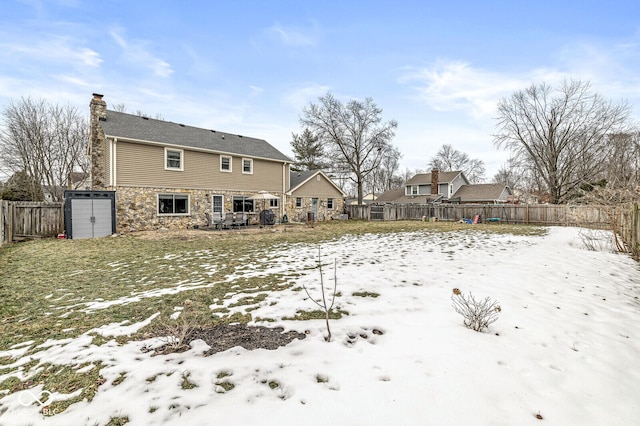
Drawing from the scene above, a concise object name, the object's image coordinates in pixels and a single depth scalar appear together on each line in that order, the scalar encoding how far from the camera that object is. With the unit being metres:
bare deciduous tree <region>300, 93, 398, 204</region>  29.02
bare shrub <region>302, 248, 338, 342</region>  2.74
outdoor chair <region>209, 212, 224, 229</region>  14.91
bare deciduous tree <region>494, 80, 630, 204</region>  22.44
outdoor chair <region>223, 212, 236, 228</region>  15.02
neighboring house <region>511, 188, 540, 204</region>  31.82
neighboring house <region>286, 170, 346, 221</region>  20.78
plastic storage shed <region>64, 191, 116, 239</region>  11.34
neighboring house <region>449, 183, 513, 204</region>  32.44
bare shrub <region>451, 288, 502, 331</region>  2.98
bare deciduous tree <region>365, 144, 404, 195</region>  48.34
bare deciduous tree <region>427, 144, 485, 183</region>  47.25
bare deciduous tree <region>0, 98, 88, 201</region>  19.75
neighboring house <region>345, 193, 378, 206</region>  49.41
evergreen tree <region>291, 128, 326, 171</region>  35.09
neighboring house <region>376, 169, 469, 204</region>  33.53
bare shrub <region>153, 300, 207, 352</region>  2.66
